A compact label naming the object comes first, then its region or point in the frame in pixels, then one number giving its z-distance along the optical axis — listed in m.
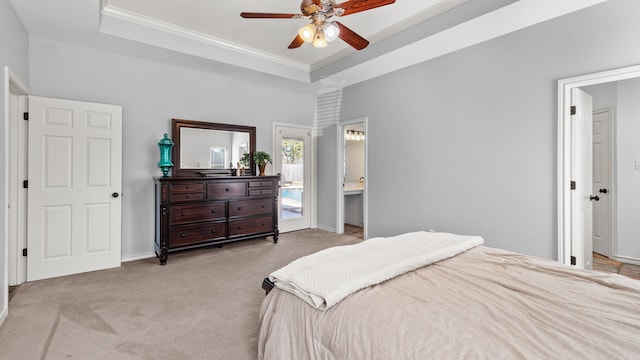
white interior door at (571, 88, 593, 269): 2.86
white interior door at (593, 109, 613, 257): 3.78
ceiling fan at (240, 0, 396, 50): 2.26
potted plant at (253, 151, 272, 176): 4.73
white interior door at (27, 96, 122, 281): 3.12
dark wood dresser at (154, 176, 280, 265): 3.67
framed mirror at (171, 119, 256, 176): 4.17
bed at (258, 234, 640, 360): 0.91
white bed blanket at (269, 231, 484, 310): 1.27
